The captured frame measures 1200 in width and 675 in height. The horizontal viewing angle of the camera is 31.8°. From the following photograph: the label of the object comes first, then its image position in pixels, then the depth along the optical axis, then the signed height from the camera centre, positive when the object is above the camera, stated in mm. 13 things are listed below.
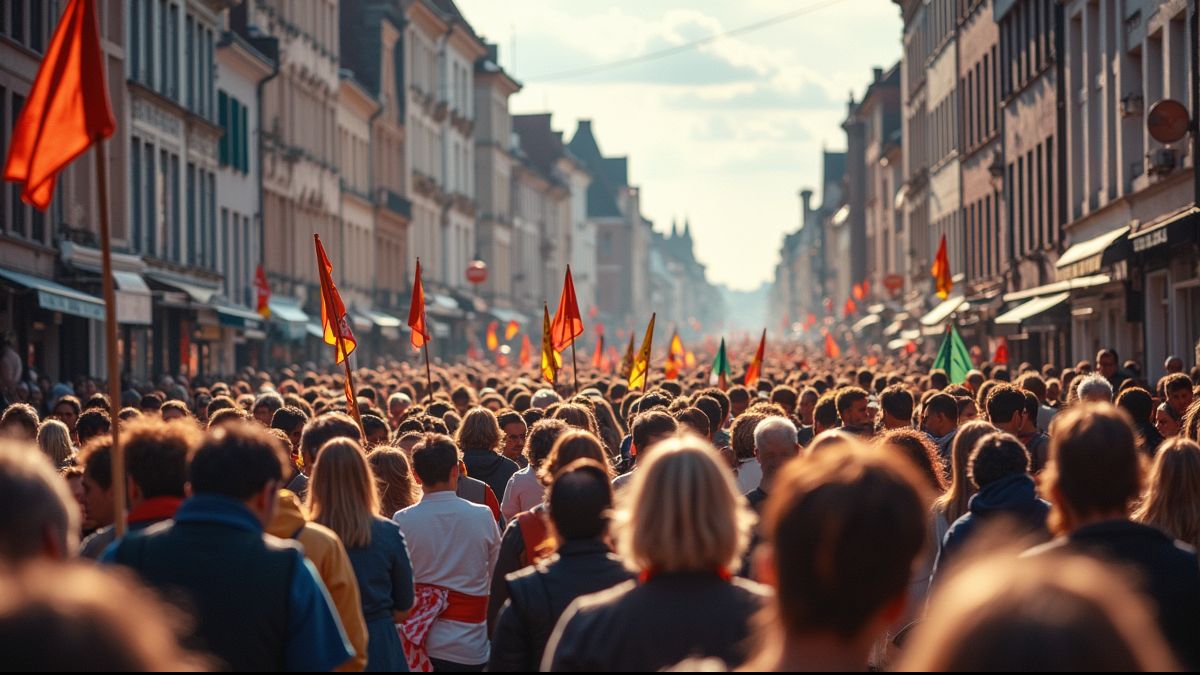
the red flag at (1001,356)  34906 -234
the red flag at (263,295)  38500 +954
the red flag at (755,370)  26656 -348
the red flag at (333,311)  15273 +279
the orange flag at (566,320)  22656 +273
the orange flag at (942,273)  37216 +1246
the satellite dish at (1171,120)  24859 +2613
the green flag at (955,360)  24938 -211
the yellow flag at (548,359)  21547 -143
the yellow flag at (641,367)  21842 -245
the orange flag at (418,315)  21864 +329
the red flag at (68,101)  7910 +948
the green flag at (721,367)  25859 -300
